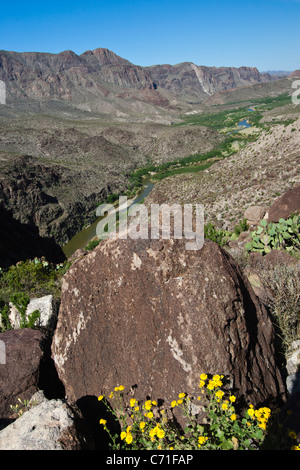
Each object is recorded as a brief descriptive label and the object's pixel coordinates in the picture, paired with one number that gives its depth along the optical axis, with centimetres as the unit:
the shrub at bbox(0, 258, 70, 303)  870
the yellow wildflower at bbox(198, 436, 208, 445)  251
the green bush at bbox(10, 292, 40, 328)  563
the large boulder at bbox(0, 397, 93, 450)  275
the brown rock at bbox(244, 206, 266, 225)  1830
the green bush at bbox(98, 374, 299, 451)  261
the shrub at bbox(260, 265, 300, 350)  455
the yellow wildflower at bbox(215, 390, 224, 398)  281
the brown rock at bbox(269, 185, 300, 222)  1174
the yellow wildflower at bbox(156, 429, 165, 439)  255
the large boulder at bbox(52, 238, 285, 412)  348
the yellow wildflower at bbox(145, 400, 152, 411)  289
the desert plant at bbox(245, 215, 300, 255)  879
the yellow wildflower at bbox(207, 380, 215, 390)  290
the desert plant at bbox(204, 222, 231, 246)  1488
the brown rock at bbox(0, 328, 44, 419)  410
